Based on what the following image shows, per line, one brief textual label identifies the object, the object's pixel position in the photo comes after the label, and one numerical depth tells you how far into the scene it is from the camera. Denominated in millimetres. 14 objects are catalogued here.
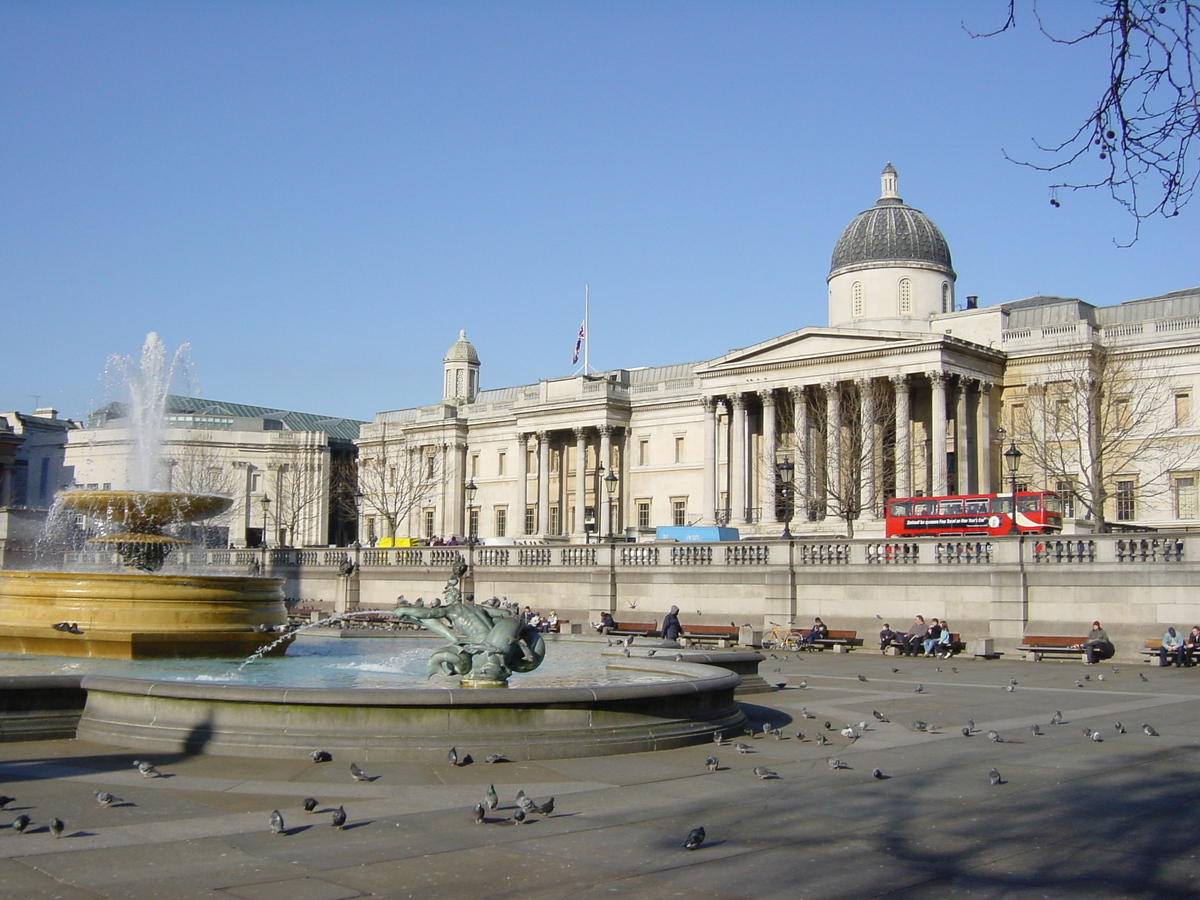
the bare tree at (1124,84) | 6965
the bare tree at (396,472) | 96750
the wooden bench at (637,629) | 36781
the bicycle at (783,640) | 34219
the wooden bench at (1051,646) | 28719
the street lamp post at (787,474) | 36938
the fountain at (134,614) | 17734
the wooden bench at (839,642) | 33281
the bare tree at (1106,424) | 60438
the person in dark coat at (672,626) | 31844
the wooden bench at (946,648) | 31047
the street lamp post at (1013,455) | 34938
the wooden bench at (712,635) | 34469
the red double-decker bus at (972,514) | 49219
